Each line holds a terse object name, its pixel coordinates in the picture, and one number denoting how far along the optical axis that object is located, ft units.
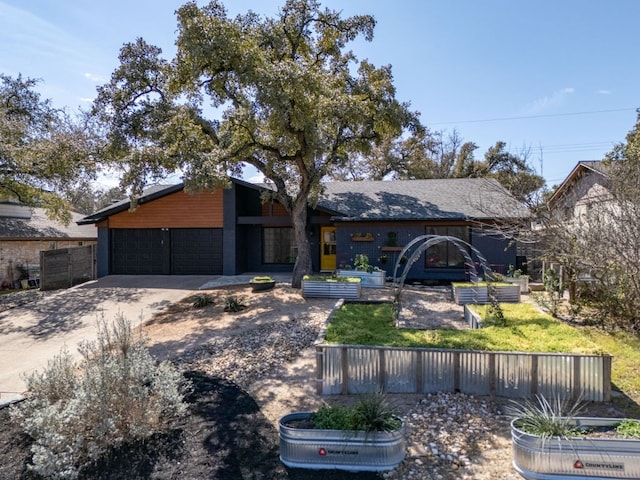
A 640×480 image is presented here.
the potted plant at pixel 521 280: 39.79
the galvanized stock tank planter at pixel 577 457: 10.35
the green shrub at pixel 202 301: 36.14
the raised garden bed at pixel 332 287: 35.53
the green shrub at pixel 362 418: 11.47
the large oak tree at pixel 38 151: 44.70
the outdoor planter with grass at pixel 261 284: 40.98
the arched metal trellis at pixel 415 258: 24.67
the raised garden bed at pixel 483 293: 33.86
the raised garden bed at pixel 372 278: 42.19
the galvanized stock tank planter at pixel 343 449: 11.13
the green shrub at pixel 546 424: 10.98
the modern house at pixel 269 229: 48.55
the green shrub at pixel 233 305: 33.45
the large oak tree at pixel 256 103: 33.91
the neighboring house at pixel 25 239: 58.44
